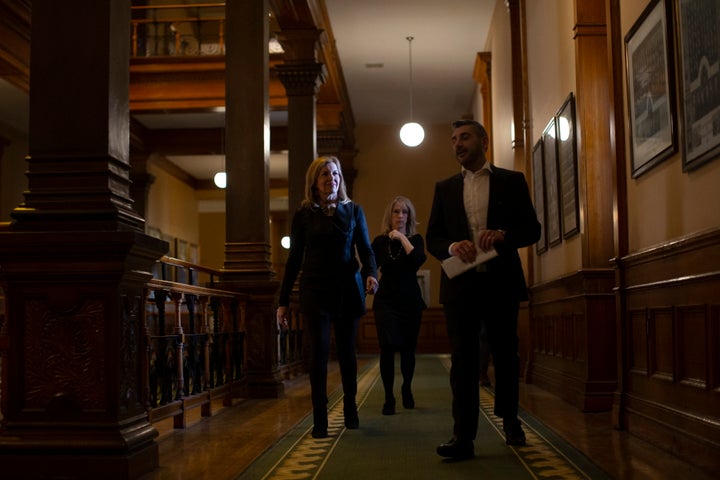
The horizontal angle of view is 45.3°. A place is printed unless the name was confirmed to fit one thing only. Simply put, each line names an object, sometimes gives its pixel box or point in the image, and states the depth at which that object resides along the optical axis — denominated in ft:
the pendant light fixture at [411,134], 49.85
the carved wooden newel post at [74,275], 10.80
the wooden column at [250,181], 23.86
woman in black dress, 18.80
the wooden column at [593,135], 19.33
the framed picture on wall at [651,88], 13.20
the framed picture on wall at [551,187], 23.57
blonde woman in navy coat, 14.73
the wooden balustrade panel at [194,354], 15.40
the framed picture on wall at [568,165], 20.84
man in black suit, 11.99
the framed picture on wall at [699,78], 11.16
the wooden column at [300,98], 35.04
